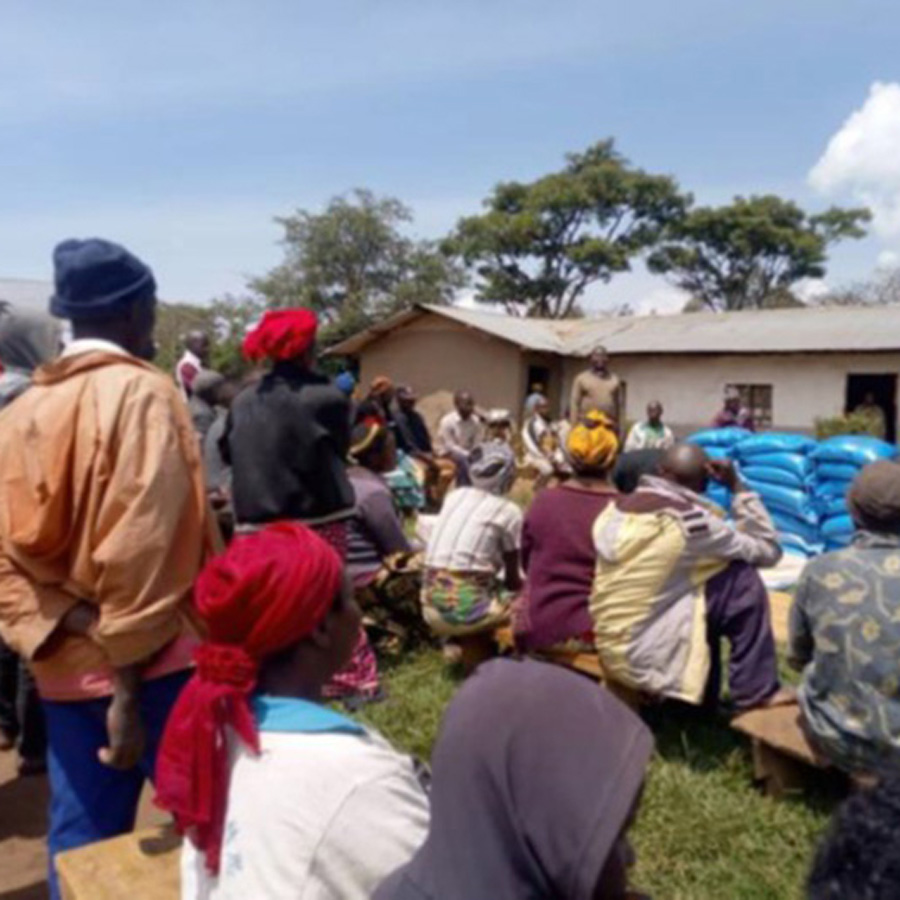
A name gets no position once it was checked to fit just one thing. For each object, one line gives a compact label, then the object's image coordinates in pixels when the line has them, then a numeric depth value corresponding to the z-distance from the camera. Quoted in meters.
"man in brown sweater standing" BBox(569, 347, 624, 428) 11.82
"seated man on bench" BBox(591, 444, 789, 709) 3.69
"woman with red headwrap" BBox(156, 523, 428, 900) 1.53
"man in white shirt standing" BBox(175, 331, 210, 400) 7.09
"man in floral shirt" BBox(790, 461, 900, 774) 2.89
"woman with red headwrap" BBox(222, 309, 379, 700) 3.99
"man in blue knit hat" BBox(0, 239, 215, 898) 2.05
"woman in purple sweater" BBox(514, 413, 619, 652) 4.12
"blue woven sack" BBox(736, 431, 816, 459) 8.55
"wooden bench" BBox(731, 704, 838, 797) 3.42
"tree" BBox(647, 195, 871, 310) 32.97
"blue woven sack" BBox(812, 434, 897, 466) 7.68
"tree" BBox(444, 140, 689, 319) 32.12
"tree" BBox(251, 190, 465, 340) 33.03
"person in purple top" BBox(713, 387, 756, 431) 12.12
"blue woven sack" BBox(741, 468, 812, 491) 8.33
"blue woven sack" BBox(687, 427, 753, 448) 9.80
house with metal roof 15.84
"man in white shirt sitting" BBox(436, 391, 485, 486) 11.59
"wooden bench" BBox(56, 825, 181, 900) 2.15
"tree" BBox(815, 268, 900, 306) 34.22
